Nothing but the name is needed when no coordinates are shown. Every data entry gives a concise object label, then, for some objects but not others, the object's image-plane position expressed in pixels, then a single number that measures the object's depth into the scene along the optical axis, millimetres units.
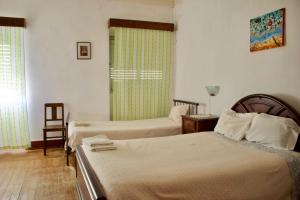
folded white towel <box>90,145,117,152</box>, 2426
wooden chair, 4504
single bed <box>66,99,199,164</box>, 3621
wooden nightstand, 3482
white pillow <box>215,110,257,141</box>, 2766
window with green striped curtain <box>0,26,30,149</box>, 4367
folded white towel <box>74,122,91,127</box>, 3959
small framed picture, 4801
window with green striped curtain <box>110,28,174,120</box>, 4914
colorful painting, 2664
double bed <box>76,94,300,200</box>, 1695
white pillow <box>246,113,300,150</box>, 2350
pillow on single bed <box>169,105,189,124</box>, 4340
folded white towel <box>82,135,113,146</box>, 2488
